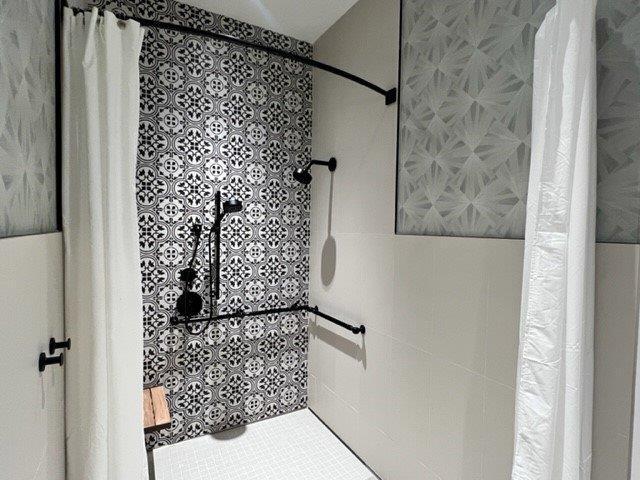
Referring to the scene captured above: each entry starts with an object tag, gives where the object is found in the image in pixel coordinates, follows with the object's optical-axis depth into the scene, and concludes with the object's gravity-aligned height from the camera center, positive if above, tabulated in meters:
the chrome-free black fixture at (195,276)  1.71 -0.27
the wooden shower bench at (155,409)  1.40 -0.85
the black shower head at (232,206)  1.63 +0.10
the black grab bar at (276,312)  1.64 -0.50
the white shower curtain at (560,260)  0.74 -0.06
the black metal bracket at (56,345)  0.83 -0.32
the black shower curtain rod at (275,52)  1.09 +0.67
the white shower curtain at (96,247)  1.01 -0.08
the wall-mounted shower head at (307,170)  1.77 +0.32
